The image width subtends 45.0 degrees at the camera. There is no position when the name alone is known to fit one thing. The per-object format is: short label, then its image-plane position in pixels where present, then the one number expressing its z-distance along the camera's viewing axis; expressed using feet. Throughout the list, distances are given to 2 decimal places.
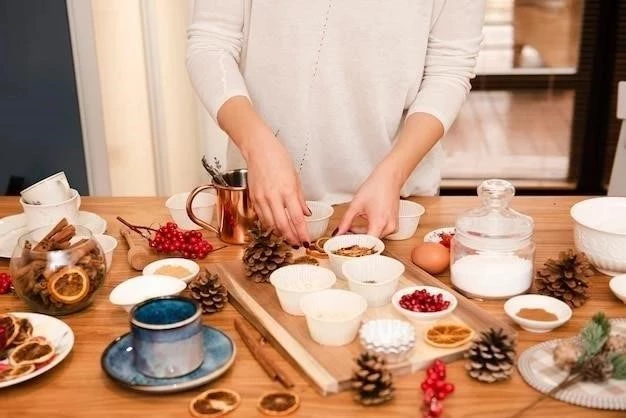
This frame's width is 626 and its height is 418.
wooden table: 3.02
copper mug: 4.56
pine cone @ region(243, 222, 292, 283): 4.09
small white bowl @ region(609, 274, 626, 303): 3.88
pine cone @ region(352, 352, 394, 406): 3.01
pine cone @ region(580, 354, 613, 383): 3.09
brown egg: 4.25
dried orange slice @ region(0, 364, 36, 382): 3.21
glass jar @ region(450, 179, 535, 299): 3.92
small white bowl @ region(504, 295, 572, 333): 3.57
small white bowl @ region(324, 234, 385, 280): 4.11
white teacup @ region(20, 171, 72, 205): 4.75
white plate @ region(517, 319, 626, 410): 3.00
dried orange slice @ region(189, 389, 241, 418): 3.00
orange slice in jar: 3.70
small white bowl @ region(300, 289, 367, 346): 3.34
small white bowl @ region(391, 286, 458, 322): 3.57
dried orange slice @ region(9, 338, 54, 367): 3.31
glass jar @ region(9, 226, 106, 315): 3.68
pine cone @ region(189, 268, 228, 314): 3.84
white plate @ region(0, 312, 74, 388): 3.28
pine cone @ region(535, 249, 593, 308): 3.86
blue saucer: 3.11
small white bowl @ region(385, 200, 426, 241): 4.73
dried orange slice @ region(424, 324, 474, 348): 3.38
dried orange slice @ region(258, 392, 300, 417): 3.00
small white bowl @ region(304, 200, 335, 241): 4.63
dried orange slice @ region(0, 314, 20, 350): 3.45
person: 5.26
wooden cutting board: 3.20
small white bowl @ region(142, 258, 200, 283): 4.15
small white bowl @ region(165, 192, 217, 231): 4.89
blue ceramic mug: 3.10
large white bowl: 4.13
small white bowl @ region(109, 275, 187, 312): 3.88
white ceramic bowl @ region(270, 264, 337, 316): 3.65
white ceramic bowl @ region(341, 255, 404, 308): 3.72
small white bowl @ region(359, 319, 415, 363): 3.24
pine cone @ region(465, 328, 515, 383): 3.17
